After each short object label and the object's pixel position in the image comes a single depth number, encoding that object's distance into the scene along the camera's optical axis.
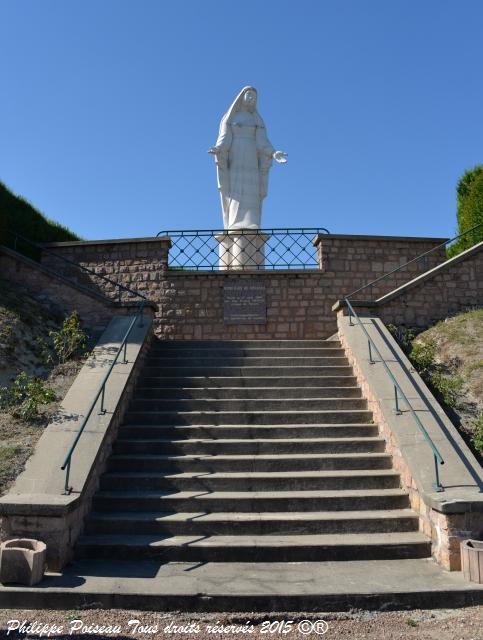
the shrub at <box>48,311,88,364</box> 7.90
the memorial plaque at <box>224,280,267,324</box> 10.84
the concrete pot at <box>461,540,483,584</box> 4.10
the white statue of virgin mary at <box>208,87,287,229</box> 12.52
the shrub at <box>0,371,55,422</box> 6.18
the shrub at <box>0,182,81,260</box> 10.84
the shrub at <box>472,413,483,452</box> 5.89
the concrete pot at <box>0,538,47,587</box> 3.98
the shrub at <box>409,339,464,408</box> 6.94
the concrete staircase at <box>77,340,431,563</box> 4.67
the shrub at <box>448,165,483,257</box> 12.27
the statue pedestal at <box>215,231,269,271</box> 11.81
